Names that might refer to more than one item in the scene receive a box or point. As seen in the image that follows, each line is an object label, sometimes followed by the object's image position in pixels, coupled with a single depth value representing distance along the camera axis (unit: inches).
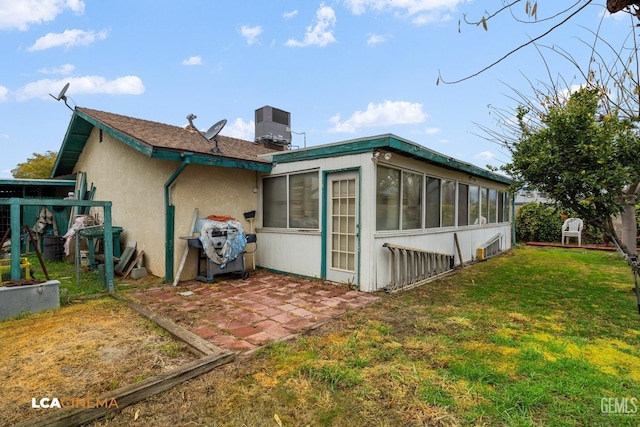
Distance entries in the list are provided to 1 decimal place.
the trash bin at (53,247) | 345.7
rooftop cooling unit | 444.8
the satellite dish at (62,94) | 302.2
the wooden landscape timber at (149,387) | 77.1
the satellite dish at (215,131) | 249.4
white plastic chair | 496.7
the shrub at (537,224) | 526.0
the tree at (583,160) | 171.2
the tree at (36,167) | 773.9
